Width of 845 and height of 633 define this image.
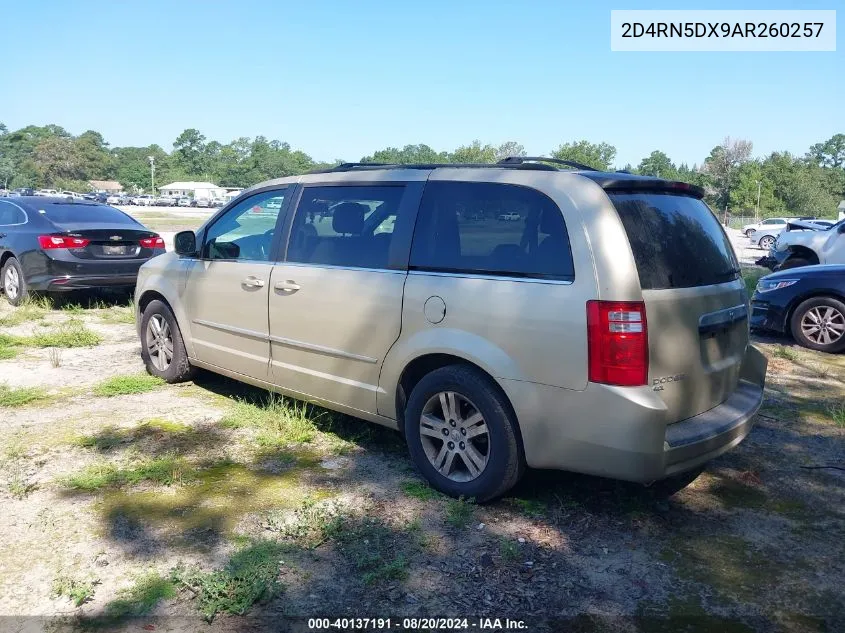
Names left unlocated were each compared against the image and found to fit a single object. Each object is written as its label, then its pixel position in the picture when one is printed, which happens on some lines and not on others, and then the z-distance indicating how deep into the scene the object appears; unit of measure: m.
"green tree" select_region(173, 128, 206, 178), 155.00
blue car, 7.81
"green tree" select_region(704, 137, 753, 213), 81.19
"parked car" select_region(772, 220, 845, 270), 12.23
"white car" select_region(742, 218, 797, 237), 34.88
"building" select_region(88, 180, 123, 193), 121.96
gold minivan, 3.35
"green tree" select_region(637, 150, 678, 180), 102.31
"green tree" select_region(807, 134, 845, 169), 141.50
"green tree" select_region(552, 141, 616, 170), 78.80
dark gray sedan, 9.52
